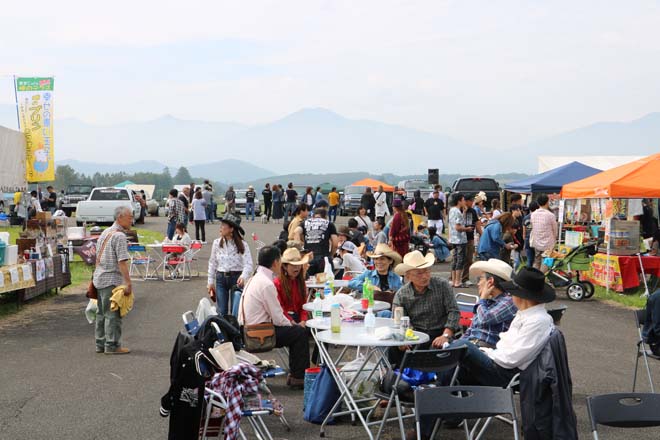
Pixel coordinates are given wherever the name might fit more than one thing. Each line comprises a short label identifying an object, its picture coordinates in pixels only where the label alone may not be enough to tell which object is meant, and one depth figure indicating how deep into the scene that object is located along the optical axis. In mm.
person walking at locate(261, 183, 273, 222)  37125
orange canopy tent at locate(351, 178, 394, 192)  38150
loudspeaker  43125
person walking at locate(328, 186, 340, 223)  33281
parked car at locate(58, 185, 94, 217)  38994
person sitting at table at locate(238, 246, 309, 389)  7219
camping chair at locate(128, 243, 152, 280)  16834
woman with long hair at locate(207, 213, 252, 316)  9453
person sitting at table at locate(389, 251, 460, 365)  6859
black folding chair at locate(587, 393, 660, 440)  4086
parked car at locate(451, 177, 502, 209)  32528
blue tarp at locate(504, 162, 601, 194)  21328
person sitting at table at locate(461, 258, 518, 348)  6285
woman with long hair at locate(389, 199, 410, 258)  14789
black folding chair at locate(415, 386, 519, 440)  4410
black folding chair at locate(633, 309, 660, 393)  7230
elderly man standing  8882
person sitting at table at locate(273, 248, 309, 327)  7988
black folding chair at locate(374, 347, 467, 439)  5207
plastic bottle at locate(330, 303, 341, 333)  6512
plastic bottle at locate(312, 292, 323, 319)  7409
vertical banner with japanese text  16062
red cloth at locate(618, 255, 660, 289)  14266
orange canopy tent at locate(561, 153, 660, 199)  13484
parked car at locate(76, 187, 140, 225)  29391
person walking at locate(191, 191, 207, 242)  23984
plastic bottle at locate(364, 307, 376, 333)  6609
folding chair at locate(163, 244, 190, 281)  16484
